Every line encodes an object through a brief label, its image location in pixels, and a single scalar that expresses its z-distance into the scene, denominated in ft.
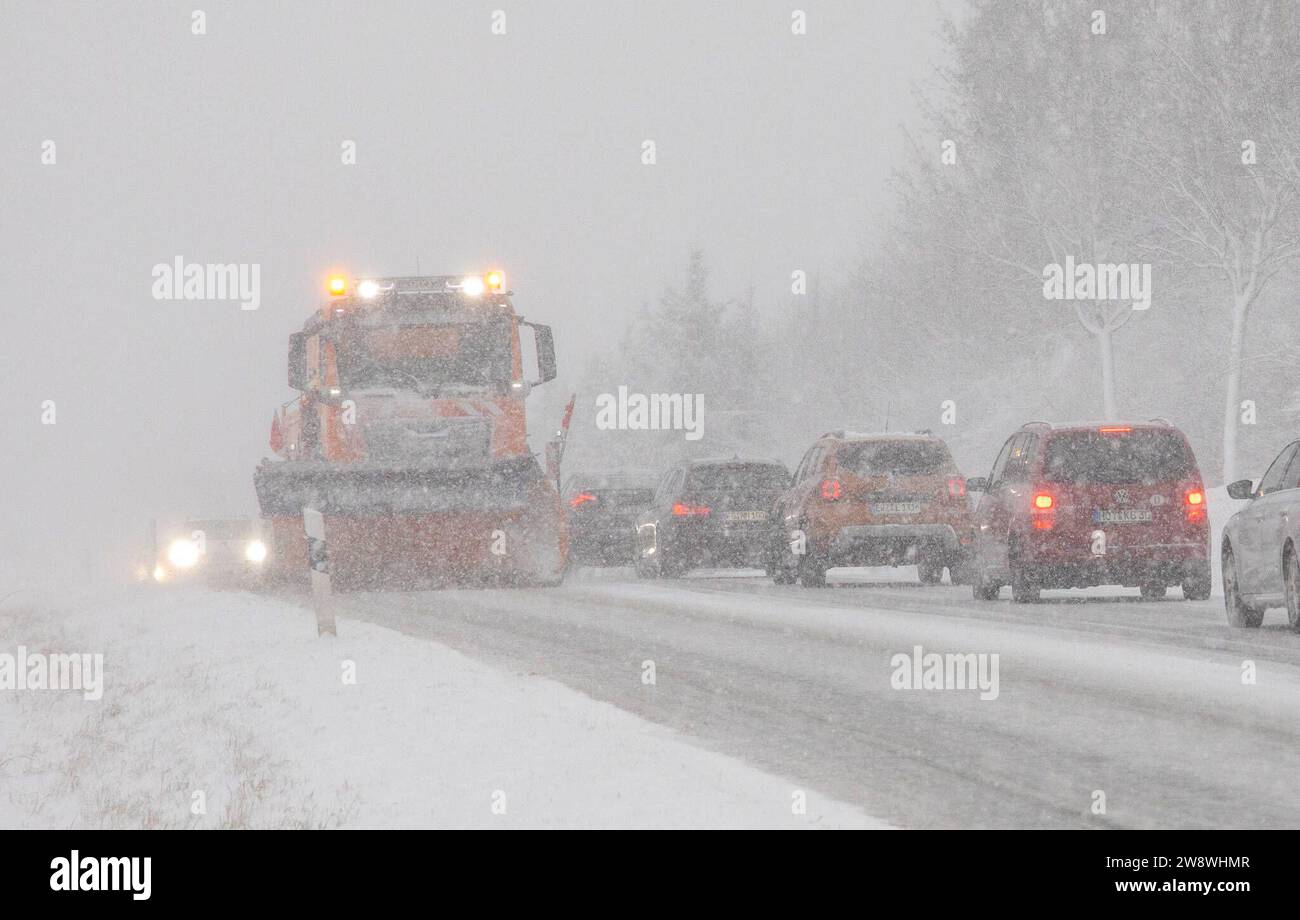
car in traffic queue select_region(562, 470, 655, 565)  105.60
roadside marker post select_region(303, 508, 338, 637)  50.08
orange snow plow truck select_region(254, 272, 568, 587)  72.59
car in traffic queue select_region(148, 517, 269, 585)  136.26
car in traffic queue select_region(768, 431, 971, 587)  74.43
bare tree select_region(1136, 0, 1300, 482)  110.42
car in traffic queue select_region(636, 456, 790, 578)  87.76
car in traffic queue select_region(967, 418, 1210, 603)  61.21
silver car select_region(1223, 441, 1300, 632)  48.08
